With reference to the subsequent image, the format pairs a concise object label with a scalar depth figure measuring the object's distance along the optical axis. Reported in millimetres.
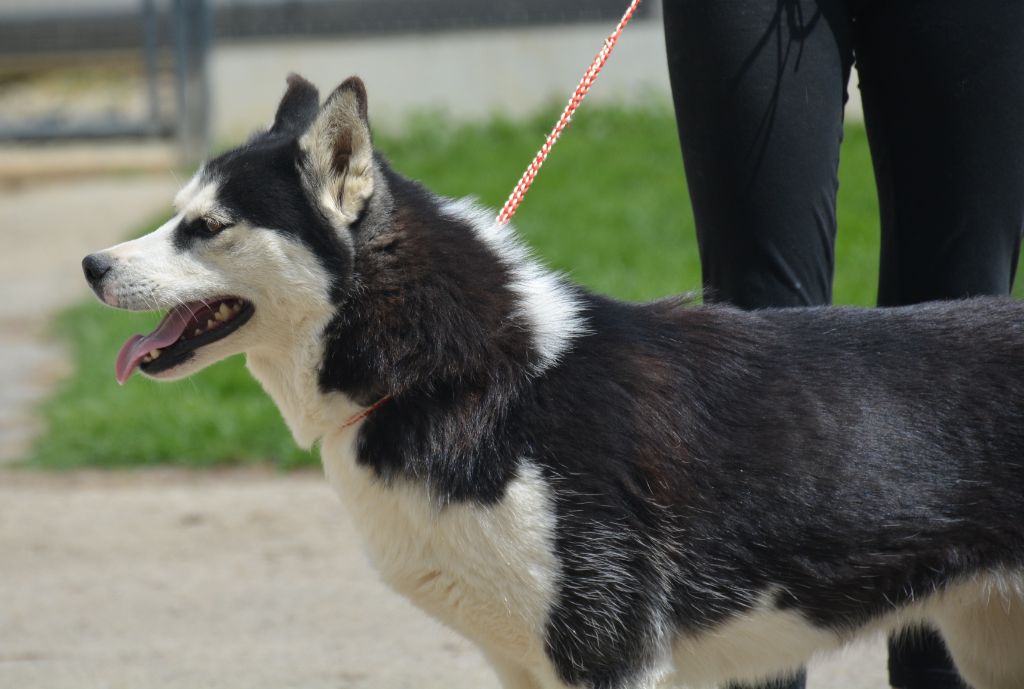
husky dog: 5102
